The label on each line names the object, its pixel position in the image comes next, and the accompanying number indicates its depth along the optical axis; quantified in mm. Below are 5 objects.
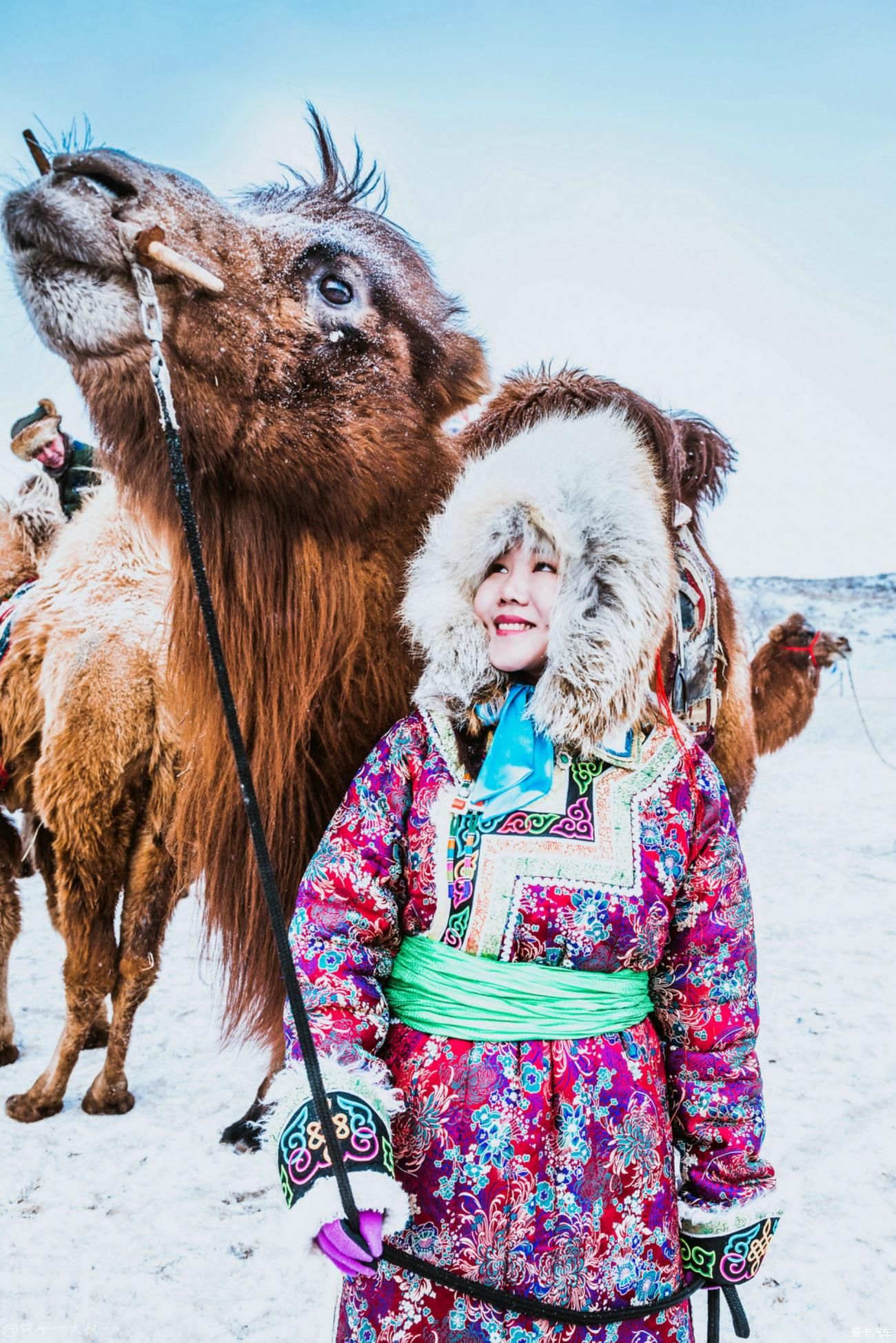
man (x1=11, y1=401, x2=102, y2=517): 3555
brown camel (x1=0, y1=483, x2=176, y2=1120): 2961
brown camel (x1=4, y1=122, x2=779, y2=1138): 1451
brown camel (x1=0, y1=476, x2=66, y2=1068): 3691
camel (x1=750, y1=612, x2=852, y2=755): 7141
